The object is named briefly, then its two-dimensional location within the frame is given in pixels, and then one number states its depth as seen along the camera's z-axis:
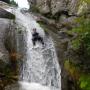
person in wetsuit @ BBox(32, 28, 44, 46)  18.34
